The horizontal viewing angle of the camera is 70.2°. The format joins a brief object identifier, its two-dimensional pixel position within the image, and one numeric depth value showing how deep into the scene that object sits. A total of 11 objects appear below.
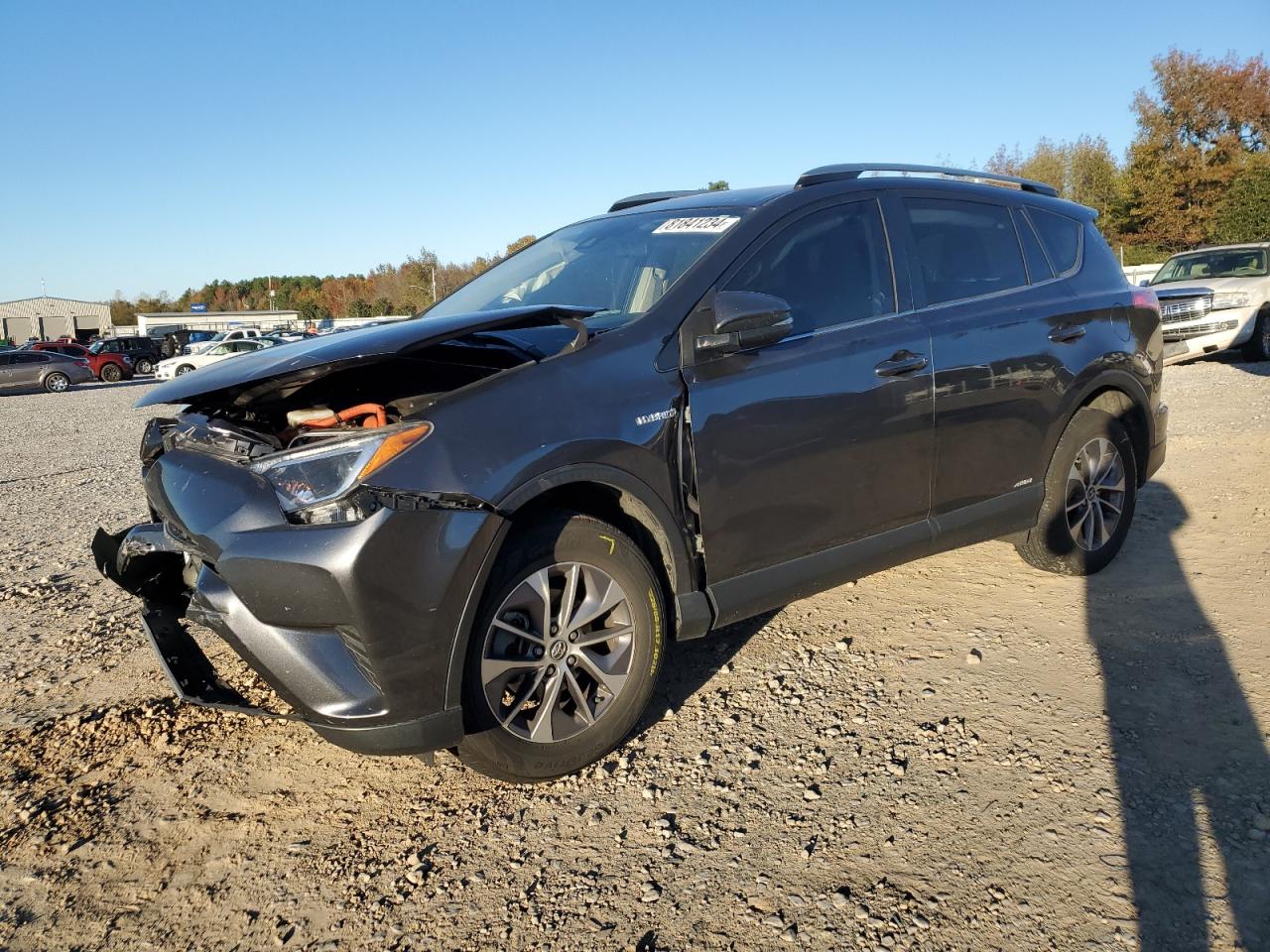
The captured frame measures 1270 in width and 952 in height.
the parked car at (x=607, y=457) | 2.56
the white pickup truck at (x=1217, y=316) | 13.34
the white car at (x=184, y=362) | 29.27
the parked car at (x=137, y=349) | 34.38
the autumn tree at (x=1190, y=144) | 36.94
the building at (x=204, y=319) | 75.62
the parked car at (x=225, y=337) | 33.53
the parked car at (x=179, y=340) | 39.53
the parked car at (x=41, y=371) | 27.59
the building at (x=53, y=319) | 84.18
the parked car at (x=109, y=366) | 33.12
